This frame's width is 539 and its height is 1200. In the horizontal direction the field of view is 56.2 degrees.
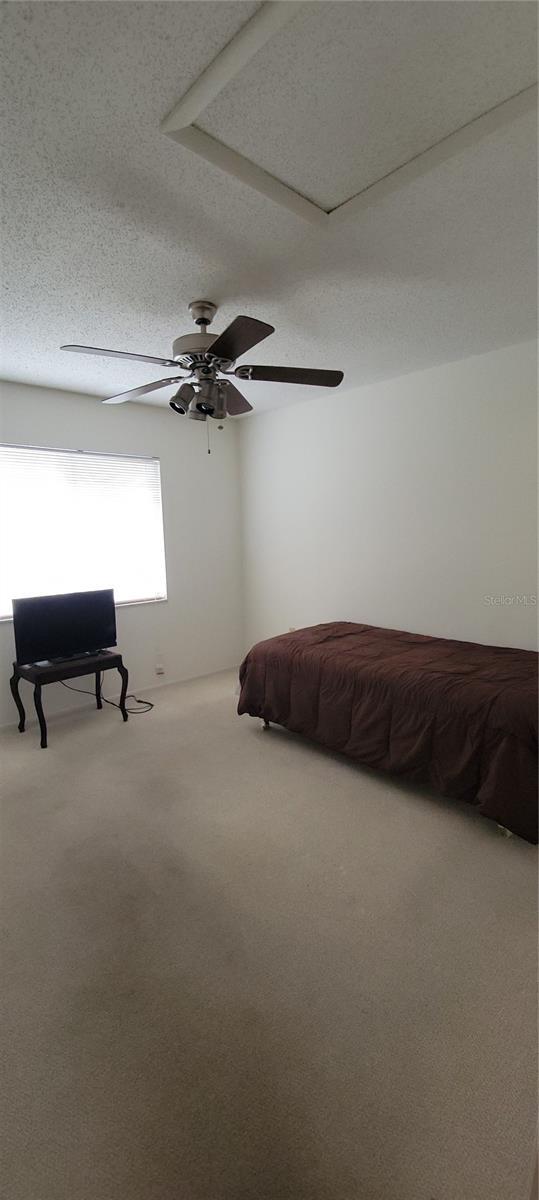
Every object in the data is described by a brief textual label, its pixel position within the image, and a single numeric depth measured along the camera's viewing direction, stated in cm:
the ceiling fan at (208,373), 224
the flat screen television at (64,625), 365
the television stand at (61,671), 348
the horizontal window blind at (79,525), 386
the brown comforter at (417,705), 232
